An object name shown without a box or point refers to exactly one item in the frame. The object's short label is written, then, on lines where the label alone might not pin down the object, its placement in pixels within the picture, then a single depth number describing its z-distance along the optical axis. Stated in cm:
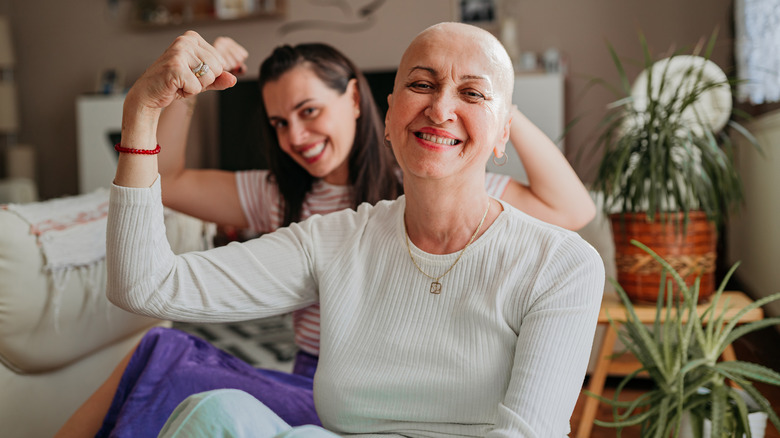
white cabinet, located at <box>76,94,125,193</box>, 542
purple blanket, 128
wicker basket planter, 185
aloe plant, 126
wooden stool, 179
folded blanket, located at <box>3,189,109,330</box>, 146
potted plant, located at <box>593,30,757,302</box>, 184
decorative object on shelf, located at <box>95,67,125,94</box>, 561
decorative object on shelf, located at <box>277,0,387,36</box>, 520
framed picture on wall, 489
